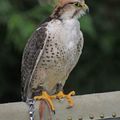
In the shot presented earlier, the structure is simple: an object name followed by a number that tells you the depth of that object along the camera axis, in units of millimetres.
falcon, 9828
